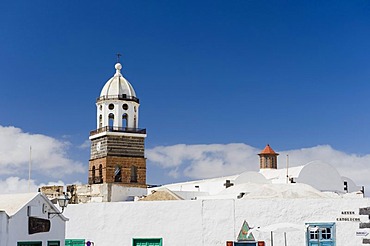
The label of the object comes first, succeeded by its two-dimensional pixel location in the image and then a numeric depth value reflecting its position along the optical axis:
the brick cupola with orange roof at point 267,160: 44.50
